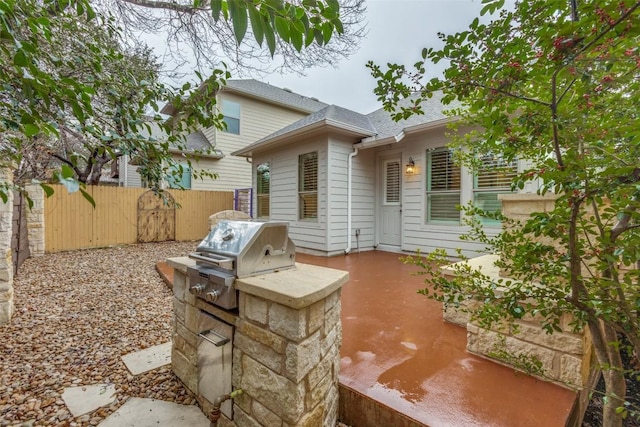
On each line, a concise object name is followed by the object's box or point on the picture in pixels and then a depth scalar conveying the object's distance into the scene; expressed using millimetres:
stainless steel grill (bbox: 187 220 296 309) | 1623
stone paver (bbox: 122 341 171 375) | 2381
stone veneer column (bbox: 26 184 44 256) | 6116
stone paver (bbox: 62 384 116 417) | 1905
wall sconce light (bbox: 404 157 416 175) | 5980
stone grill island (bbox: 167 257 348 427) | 1377
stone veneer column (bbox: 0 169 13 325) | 2932
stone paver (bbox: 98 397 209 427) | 1787
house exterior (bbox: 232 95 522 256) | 5555
